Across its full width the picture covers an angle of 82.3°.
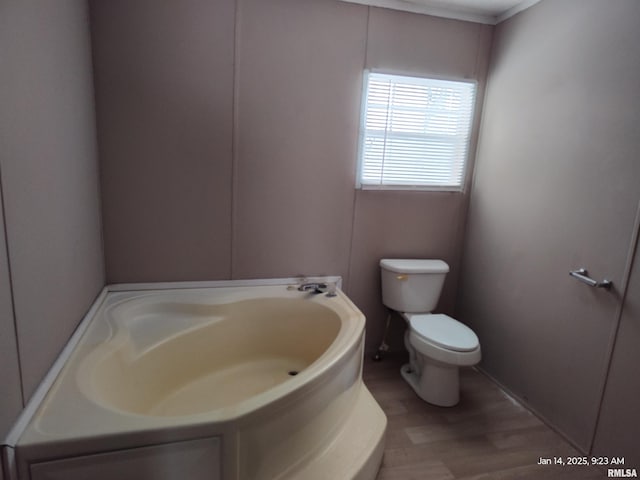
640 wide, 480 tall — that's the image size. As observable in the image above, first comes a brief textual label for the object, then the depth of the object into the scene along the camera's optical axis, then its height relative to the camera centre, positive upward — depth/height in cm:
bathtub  109 -92
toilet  207 -96
